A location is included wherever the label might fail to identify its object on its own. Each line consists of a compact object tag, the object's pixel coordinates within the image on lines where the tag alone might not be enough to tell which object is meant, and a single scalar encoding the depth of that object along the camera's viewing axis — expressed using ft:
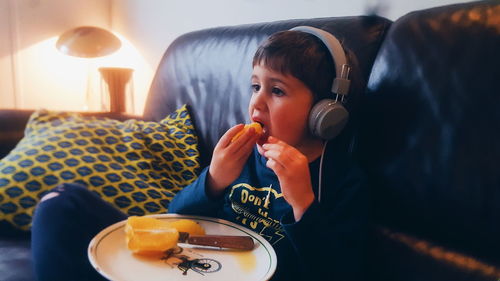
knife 2.20
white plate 1.90
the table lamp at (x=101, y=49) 6.61
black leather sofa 2.24
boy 2.42
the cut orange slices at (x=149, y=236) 2.05
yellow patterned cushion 3.28
